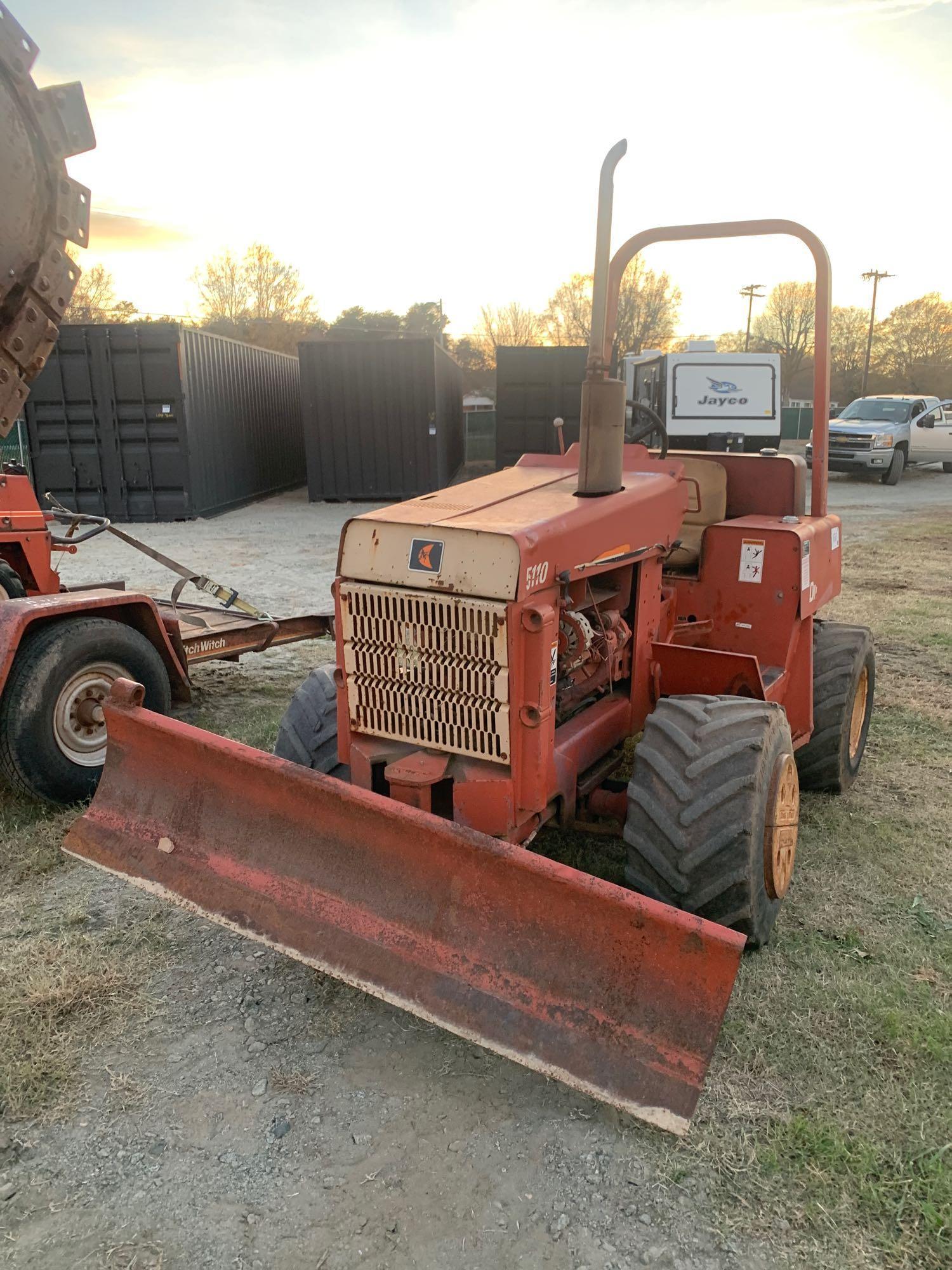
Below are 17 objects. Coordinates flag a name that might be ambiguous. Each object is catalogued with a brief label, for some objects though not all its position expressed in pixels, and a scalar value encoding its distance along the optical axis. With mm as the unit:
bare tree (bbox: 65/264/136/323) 40688
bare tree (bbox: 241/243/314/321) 55500
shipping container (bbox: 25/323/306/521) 14898
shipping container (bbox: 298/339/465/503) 17891
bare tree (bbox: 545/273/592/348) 48156
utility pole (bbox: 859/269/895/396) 53944
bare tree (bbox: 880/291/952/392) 53312
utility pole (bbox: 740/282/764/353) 51406
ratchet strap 6203
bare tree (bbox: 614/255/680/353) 42219
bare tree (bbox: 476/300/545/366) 54938
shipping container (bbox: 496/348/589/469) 19016
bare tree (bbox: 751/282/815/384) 59406
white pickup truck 21391
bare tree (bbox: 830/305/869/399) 53781
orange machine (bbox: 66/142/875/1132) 2549
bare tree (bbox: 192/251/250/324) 55281
